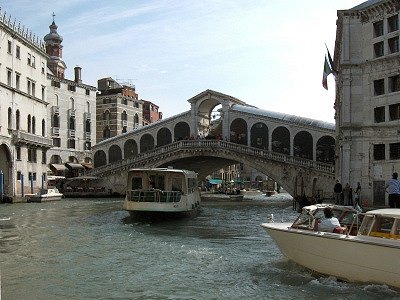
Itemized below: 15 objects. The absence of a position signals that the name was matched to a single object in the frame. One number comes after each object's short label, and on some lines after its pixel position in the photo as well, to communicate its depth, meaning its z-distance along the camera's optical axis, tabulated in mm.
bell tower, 61594
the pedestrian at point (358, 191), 24186
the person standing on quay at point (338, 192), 22891
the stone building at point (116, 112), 62762
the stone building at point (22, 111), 37062
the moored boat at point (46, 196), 36625
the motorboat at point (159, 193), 21656
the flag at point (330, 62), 27156
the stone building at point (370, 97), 24391
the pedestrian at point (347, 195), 23797
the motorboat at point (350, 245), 8906
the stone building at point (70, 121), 55438
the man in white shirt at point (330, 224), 10141
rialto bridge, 37469
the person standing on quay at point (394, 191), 15344
